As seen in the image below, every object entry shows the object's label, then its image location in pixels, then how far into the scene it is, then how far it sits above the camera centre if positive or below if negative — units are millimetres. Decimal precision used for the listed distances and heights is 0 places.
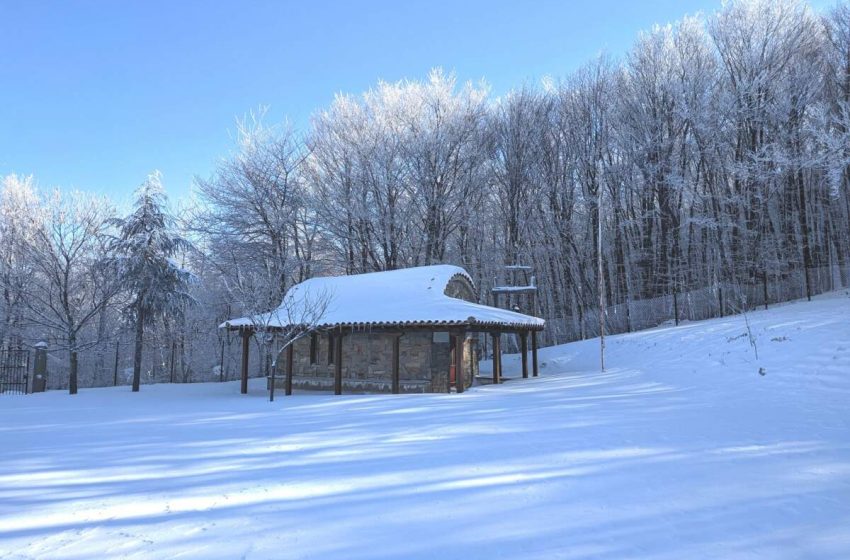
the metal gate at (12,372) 19953 -616
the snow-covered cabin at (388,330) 14938 +491
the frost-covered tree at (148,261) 19203 +3668
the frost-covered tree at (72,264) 18956 +3794
